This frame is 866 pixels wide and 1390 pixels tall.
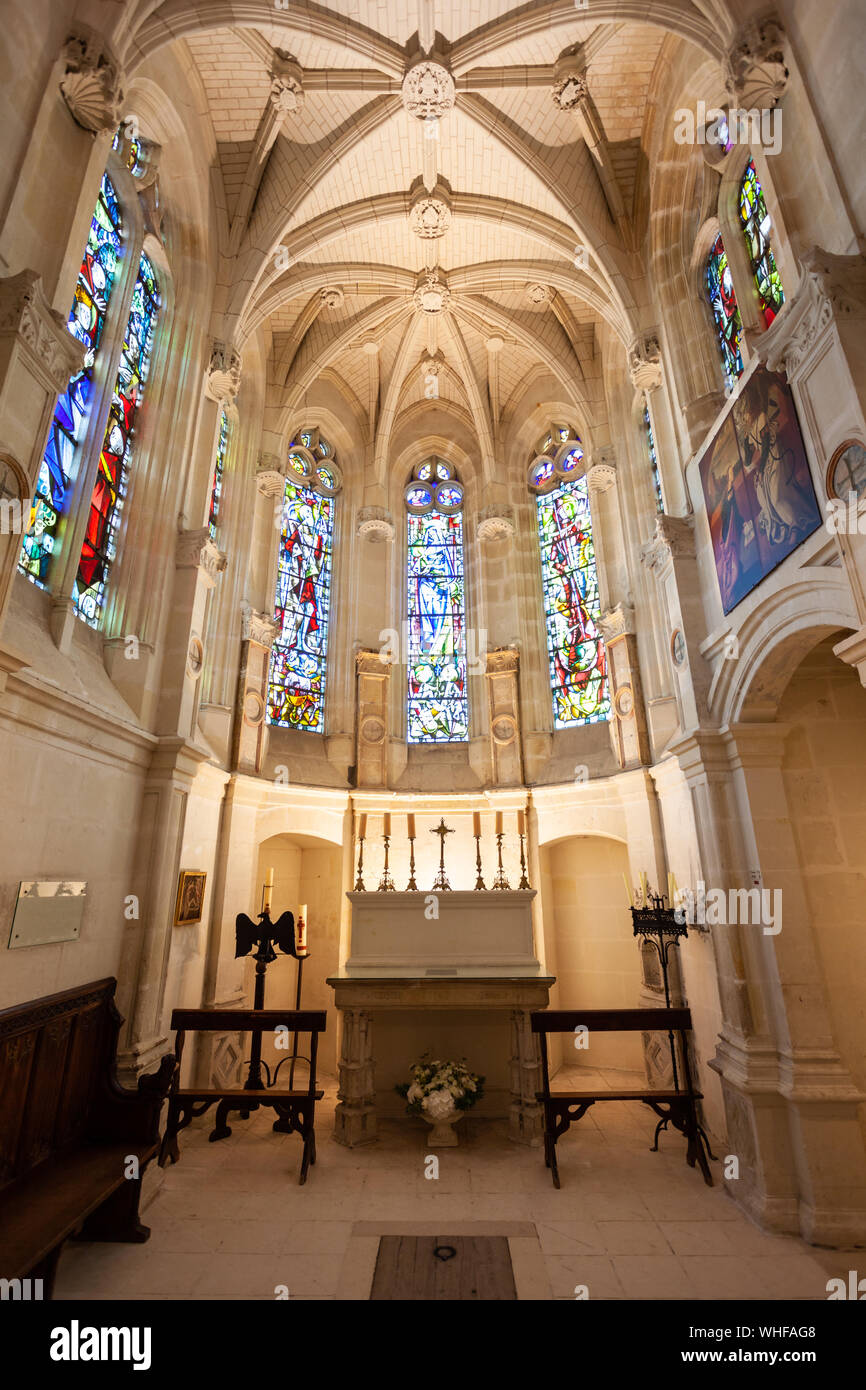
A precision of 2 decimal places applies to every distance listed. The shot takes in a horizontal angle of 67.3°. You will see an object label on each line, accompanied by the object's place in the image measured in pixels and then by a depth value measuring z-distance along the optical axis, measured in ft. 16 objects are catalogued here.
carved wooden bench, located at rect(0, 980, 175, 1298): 12.28
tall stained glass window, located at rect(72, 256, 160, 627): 21.84
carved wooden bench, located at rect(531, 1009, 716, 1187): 18.67
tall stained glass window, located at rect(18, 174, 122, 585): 18.17
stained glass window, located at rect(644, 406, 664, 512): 29.73
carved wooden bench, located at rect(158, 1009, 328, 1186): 19.16
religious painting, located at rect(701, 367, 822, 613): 15.47
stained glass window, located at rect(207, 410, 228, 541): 31.60
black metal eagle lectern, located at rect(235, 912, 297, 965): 24.25
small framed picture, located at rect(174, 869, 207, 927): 23.22
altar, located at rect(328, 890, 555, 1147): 21.71
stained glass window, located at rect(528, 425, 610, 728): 36.14
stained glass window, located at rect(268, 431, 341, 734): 36.83
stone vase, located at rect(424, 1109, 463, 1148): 20.74
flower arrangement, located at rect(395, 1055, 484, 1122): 20.54
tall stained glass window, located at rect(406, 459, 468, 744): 39.37
